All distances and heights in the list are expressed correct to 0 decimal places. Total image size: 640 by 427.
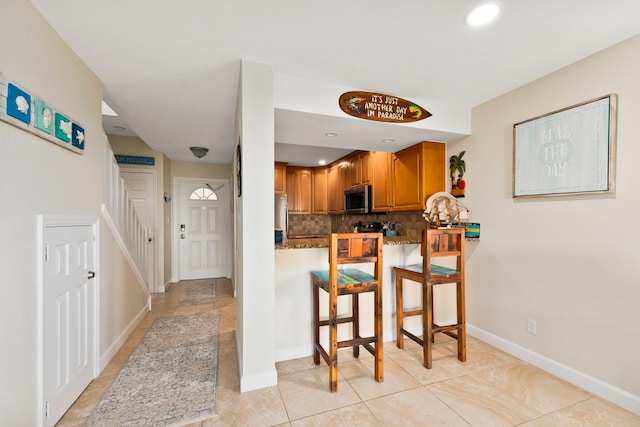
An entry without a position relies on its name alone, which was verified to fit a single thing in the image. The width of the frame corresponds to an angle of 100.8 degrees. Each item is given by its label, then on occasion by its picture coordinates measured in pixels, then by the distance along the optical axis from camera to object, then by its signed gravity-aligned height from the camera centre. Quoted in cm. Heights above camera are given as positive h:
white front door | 507 -34
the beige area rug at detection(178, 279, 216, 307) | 390 -131
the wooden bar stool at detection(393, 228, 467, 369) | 217 -54
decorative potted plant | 286 +43
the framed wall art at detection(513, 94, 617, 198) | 179 +46
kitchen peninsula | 228 -80
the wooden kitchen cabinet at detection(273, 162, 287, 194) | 510 +68
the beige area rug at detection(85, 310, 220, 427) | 165 -128
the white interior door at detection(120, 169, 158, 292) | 419 +21
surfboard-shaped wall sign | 232 +96
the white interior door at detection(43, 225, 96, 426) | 151 -67
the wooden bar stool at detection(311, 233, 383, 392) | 187 -52
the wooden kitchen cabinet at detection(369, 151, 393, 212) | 359 +44
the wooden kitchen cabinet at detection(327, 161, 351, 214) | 482 +55
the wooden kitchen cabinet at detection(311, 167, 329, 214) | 561 +41
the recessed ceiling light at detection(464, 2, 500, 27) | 142 +110
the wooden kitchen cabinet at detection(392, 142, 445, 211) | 302 +45
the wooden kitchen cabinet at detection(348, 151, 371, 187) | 410 +72
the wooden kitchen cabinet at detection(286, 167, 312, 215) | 554 +47
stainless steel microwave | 400 +20
